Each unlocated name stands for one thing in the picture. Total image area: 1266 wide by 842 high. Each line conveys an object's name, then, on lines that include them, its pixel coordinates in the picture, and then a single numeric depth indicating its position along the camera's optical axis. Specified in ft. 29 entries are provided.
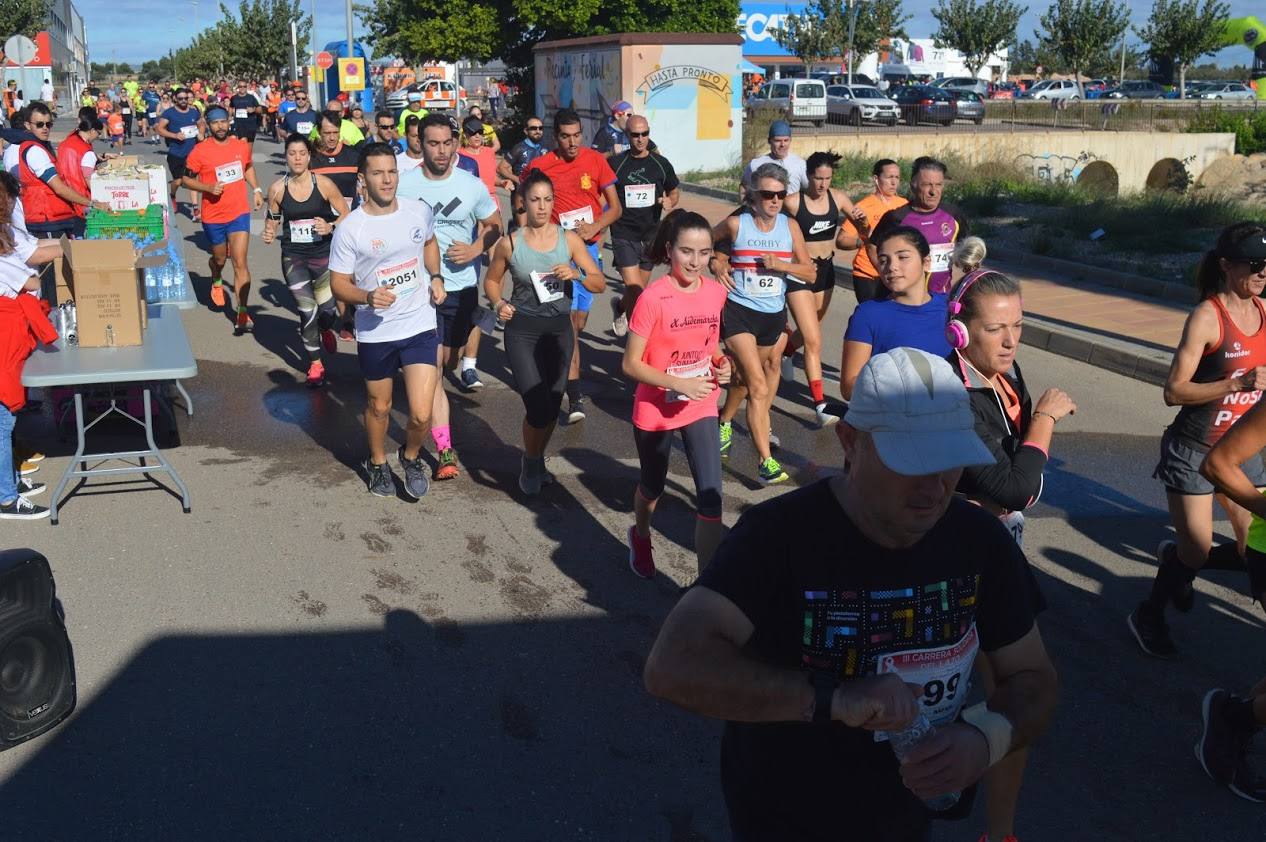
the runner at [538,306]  23.76
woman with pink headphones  13.17
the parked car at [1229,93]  181.37
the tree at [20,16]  137.90
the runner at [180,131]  69.15
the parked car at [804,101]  142.82
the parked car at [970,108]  148.87
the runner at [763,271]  25.39
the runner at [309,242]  33.53
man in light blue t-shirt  27.09
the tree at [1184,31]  203.00
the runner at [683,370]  18.42
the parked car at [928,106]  142.31
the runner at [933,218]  27.35
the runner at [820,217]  30.99
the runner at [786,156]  36.11
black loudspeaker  14.61
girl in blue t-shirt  18.10
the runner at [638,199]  36.04
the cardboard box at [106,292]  24.25
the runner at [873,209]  30.32
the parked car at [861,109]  143.64
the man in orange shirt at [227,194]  39.32
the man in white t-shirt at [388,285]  22.79
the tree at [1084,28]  205.46
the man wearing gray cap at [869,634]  7.44
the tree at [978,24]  233.76
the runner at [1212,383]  16.29
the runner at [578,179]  34.42
